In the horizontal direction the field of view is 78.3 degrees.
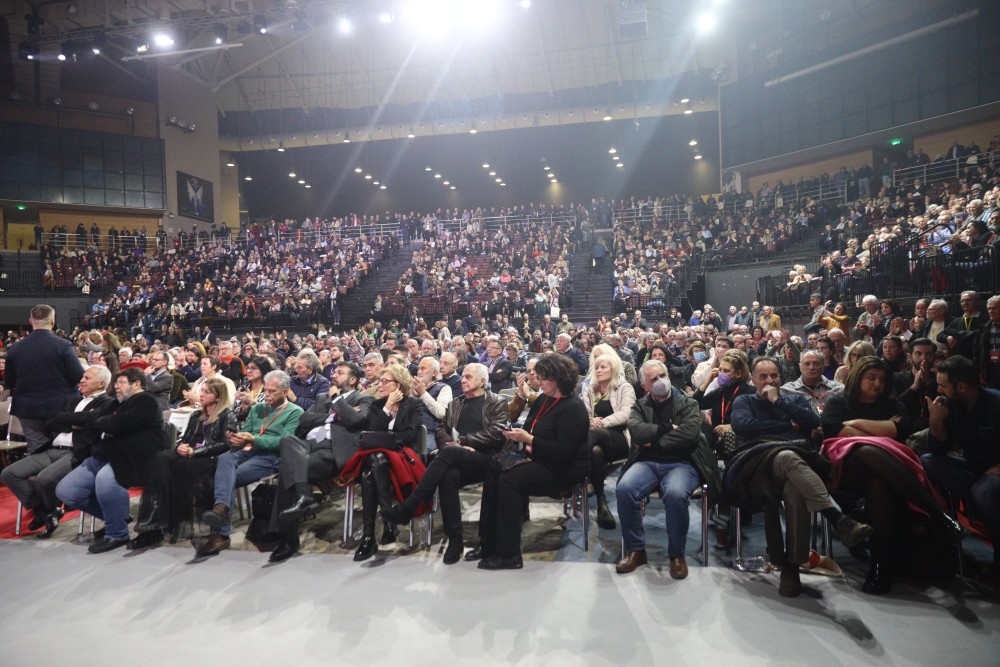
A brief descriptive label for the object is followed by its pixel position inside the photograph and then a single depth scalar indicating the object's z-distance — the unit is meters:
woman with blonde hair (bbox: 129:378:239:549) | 4.29
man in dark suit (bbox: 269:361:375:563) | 4.09
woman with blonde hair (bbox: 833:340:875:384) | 4.11
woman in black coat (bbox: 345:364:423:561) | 4.09
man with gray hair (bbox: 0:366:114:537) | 4.61
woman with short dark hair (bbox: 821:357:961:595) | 3.21
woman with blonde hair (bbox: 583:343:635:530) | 4.39
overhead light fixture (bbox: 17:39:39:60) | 18.28
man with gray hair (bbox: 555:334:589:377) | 6.91
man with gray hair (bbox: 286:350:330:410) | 5.34
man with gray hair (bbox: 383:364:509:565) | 3.94
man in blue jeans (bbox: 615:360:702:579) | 3.56
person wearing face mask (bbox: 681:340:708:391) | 6.80
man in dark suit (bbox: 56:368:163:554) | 4.36
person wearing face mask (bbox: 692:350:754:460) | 4.21
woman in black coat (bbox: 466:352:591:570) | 3.80
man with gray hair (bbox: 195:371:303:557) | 4.19
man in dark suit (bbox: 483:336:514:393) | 6.90
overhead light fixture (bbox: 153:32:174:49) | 19.24
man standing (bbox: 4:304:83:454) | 5.00
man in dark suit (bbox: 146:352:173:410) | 5.46
